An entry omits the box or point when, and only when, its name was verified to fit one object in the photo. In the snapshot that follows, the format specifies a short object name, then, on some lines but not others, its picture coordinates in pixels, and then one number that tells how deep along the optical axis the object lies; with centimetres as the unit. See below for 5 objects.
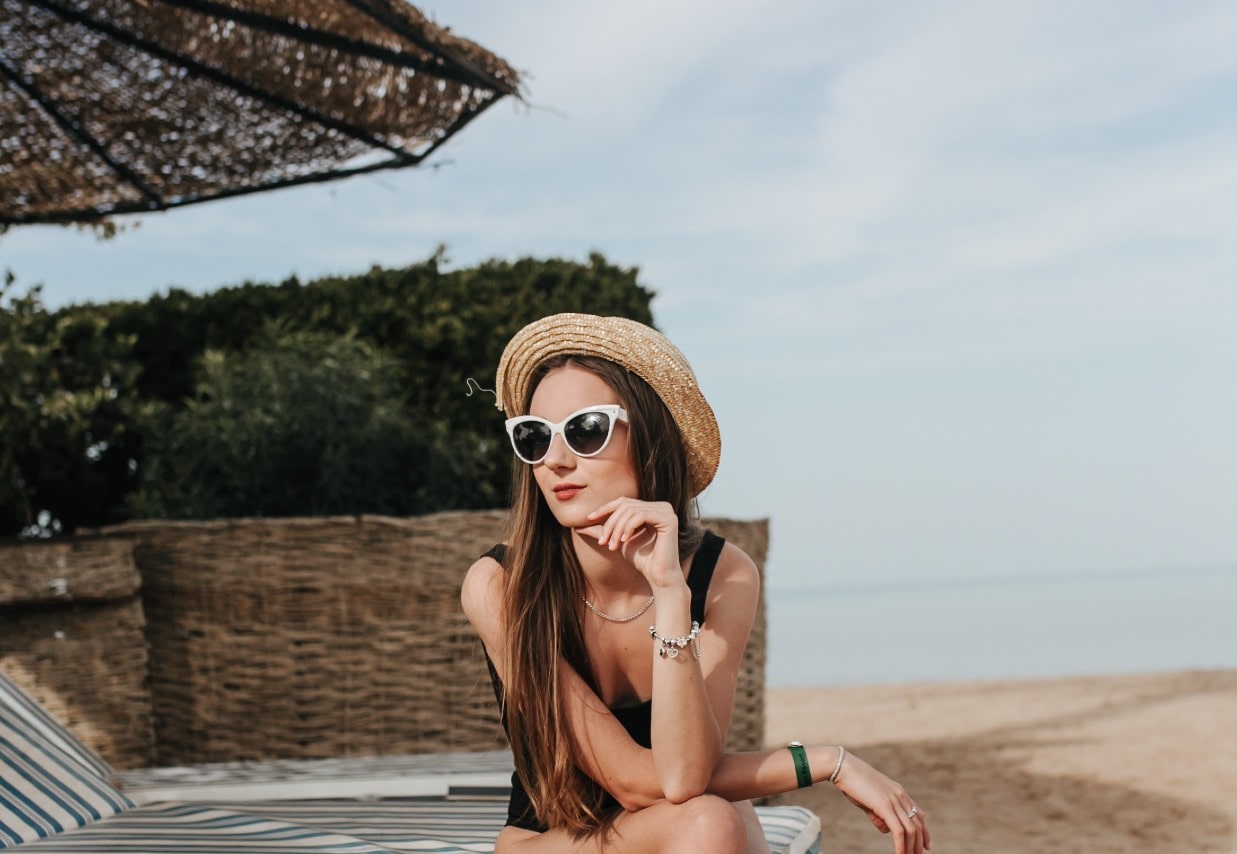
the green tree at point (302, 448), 532
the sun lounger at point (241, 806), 257
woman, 199
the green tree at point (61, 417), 549
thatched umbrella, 462
